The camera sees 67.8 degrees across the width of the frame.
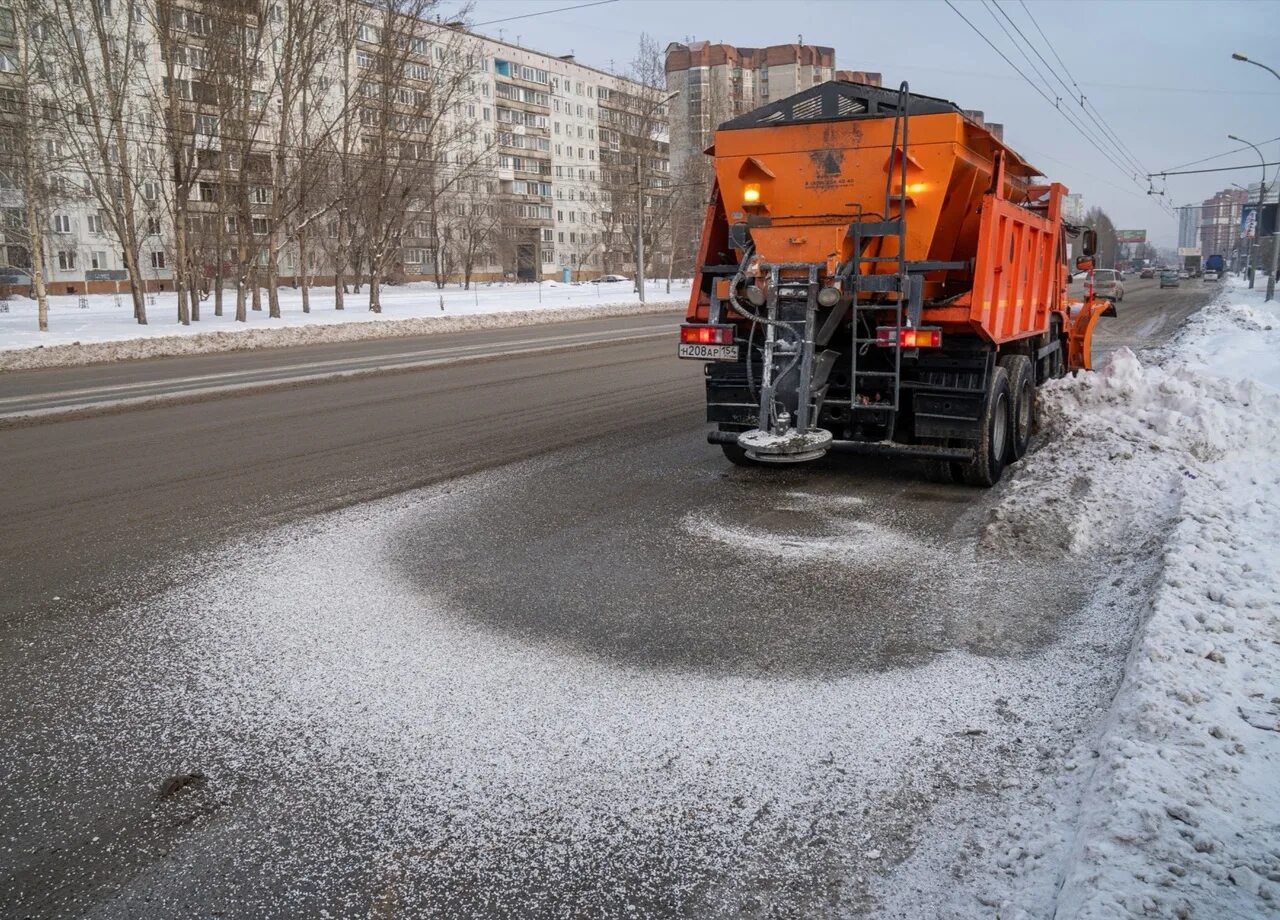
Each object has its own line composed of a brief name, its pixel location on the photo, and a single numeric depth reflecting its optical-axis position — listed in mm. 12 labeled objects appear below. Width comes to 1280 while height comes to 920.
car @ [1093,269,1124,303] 41856
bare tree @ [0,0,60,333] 25391
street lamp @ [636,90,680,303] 44584
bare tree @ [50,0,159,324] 26906
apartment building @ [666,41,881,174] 104812
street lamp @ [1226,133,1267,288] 47381
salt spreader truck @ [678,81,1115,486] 7566
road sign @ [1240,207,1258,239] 57881
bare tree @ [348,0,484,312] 34688
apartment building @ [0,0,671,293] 30156
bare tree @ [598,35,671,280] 54406
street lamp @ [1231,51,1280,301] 39406
